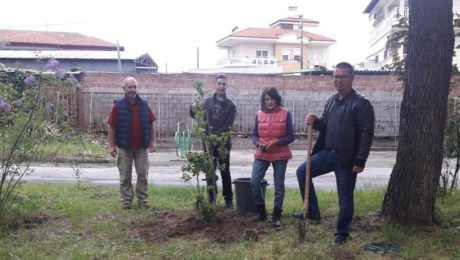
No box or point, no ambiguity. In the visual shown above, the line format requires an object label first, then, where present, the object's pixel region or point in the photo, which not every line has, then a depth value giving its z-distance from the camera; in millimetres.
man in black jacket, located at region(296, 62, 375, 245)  5410
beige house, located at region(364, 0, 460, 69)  37344
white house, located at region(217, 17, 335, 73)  55469
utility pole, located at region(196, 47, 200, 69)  55962
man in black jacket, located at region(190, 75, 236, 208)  7258
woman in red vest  6387
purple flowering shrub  6047
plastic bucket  6867
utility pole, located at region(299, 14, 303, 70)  47709
